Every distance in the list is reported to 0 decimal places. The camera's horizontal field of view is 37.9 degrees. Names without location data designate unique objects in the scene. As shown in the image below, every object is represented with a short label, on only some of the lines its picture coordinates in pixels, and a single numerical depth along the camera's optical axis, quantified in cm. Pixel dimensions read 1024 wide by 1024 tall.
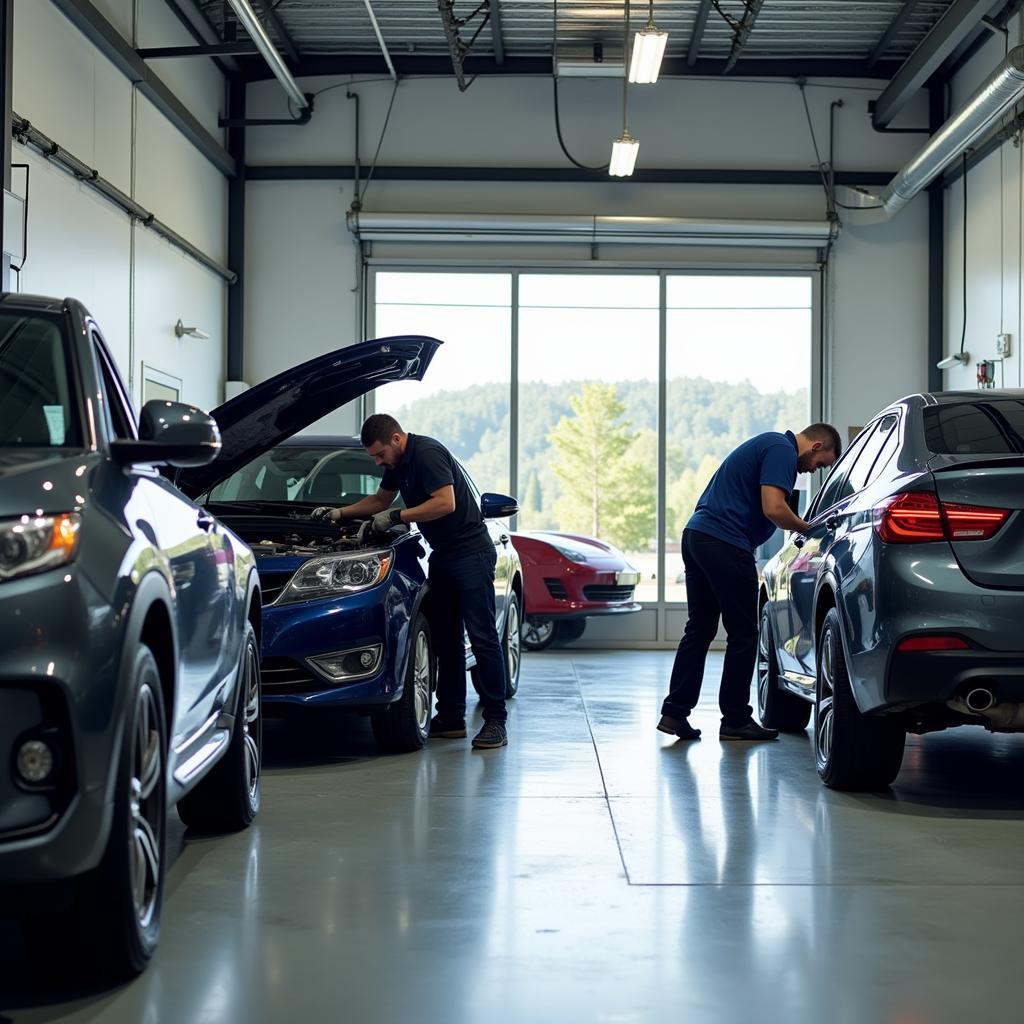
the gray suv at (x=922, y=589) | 504
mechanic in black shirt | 729
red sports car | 1355
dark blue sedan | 644
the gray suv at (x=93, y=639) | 280
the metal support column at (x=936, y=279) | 1611
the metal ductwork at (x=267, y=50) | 1153
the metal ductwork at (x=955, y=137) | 1148
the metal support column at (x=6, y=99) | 781
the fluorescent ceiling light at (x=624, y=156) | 1338
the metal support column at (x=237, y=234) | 1605
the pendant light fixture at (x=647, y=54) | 1096
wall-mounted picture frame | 1280
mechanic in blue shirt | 744
